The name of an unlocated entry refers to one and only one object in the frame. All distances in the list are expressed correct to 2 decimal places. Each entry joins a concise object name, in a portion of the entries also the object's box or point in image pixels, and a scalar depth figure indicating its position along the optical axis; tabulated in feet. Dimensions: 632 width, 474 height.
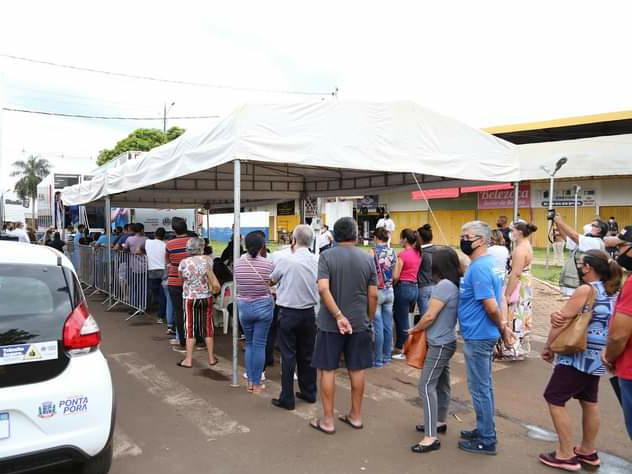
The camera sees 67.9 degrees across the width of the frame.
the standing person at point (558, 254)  58.39
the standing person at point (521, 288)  18.80
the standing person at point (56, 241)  42.19
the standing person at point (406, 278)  20.22
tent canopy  16.37
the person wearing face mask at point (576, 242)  18.56
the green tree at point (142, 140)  113.29
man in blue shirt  11.24
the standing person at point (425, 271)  20.59
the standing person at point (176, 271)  21.50
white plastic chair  23.52
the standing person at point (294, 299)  14.65
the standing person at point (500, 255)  19.04
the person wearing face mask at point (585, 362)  10.52
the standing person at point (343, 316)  12.88
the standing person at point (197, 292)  18.19
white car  8.28
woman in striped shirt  15.48
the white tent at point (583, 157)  74.08
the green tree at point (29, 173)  208.99
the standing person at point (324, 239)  36.64
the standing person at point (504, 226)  30.83
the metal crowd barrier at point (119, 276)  30.30
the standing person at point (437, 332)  11.82
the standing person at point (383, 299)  19.24
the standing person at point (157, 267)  27.50
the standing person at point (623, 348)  9.09
